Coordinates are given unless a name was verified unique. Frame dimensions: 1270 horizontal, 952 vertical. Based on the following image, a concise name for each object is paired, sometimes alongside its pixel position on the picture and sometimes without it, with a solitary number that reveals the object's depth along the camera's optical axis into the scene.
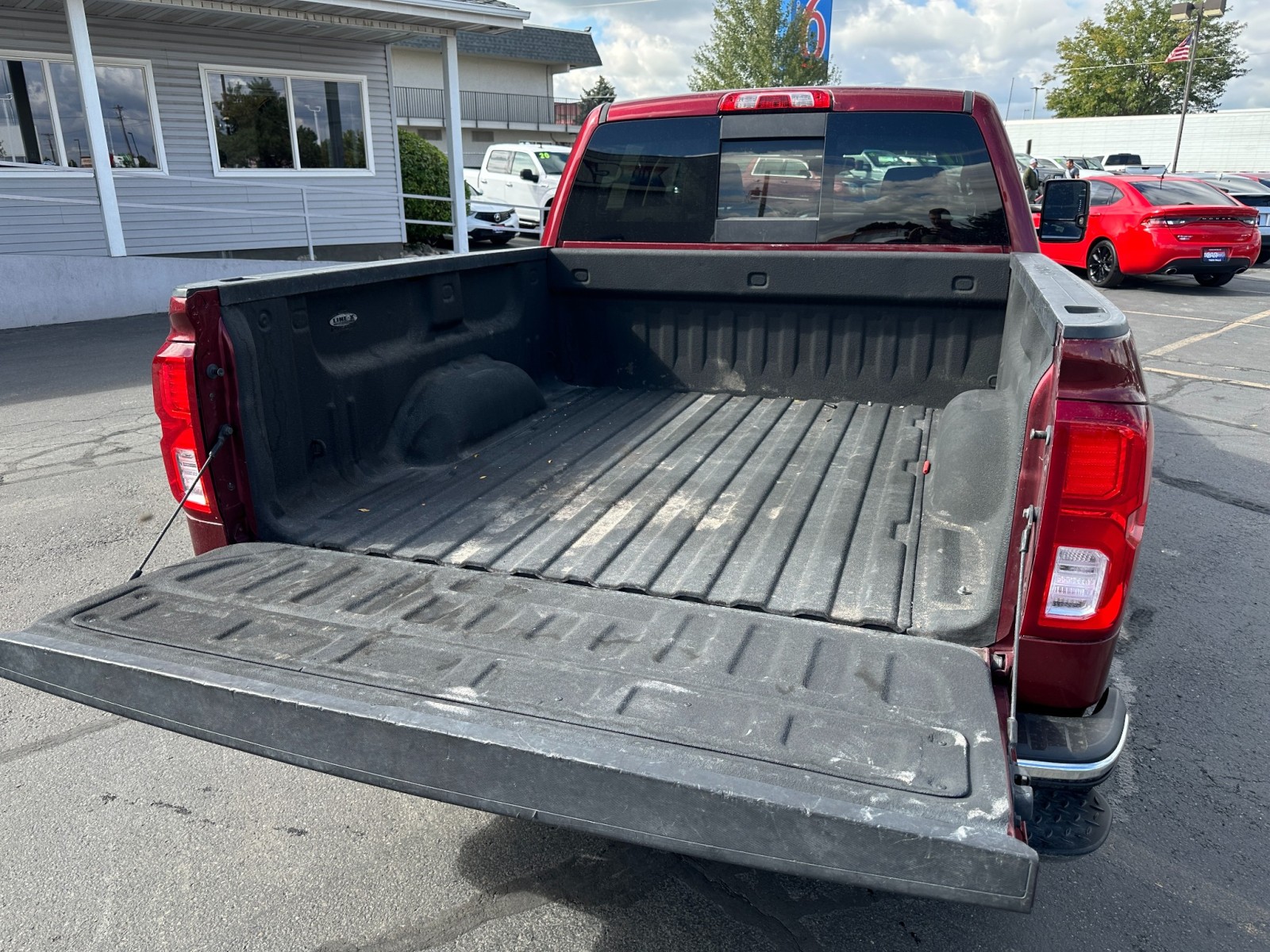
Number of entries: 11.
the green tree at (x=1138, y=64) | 48.31
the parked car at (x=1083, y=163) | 29.39
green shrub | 17.28
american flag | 30.94
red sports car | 13.52
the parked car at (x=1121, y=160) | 35.38
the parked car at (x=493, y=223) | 17.67
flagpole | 35.40
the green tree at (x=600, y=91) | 69.33
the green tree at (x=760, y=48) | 34.03
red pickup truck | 1.68
